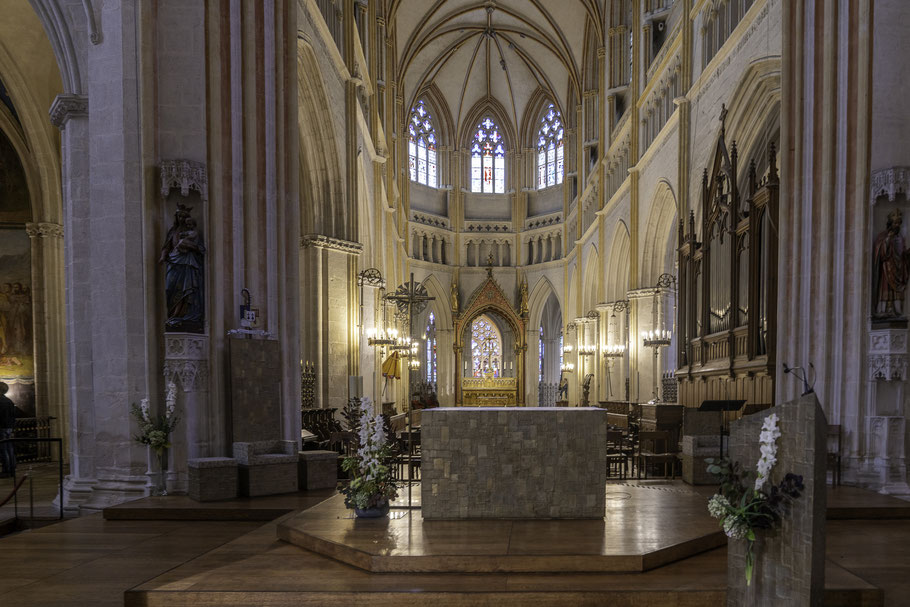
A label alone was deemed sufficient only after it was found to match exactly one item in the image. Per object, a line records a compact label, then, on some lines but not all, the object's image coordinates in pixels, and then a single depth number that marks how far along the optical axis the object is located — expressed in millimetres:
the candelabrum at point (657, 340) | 18156
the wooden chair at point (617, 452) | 10560
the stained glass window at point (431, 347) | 36969
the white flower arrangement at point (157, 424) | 7918
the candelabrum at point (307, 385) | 14070
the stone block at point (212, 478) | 7723
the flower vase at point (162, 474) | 8055
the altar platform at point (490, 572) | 4500
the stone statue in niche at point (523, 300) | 35984
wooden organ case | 10742
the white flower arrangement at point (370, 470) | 6070
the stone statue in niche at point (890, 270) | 8172
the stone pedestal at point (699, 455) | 8422
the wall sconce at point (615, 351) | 23288
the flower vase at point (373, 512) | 6129
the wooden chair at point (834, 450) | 8461
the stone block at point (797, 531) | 3549
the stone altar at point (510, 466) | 5875
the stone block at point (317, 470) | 8688
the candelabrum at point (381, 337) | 18594
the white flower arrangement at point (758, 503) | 3719
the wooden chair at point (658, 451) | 9453
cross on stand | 14174
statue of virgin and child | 8023
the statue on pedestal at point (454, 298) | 35781
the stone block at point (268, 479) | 8156
